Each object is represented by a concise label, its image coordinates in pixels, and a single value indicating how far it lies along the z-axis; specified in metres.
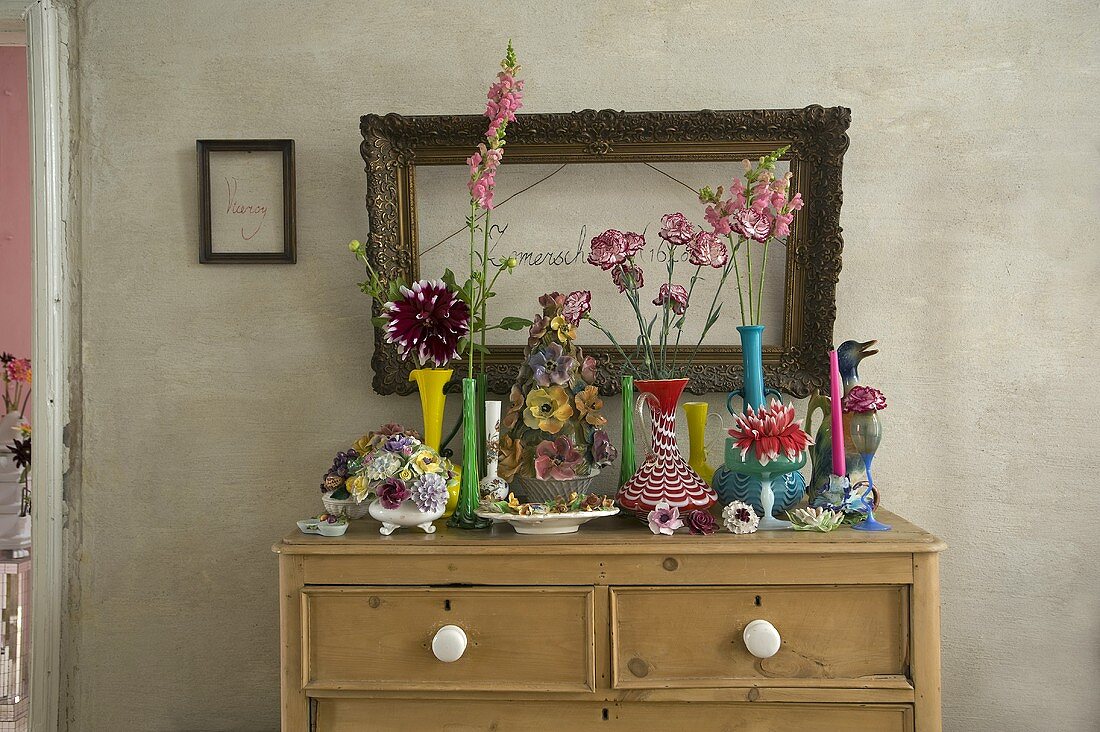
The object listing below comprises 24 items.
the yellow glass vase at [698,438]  1.59
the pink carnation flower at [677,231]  1.50
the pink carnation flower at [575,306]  1.53
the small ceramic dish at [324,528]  1.38
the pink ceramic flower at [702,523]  1.34
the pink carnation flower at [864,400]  1.46
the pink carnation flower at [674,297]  1.54
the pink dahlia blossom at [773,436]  1.36
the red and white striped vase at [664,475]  1.42
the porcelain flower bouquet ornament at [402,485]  1.35
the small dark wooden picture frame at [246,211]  1.81
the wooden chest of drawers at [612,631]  1.30
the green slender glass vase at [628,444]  1.54
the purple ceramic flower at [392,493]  1.34
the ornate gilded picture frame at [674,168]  1.69
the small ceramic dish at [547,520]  1.33
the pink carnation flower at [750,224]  1.47
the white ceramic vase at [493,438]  1.52
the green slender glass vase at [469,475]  1.43
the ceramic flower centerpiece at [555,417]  1.48
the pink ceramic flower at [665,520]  1.35
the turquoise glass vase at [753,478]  1.43
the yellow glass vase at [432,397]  1.56
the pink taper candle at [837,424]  1.42
